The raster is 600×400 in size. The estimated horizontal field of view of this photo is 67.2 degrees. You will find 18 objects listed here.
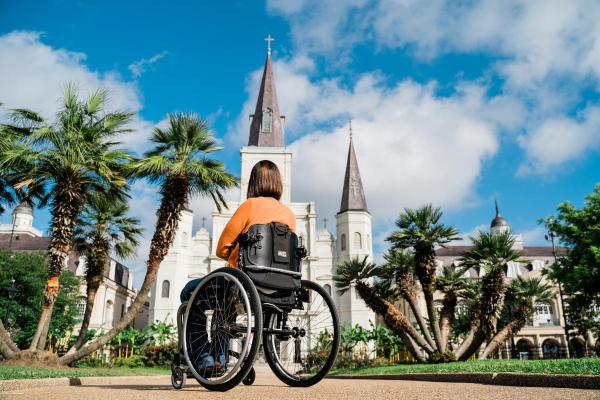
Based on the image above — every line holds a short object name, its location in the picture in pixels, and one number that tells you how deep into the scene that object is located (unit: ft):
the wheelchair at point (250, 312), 11.21
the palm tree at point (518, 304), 56.13
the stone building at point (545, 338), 146.30
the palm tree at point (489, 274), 52.85
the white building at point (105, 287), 153.28
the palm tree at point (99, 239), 55.72
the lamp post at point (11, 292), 68.81
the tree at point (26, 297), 104.47
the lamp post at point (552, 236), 79.95
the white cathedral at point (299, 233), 124.77
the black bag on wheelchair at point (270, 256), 12.10
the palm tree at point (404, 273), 56.95
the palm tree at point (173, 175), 47.09
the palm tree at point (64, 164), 41.73
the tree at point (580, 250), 68.59
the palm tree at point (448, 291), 57.67
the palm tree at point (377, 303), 55.67
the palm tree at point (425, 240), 56.29
